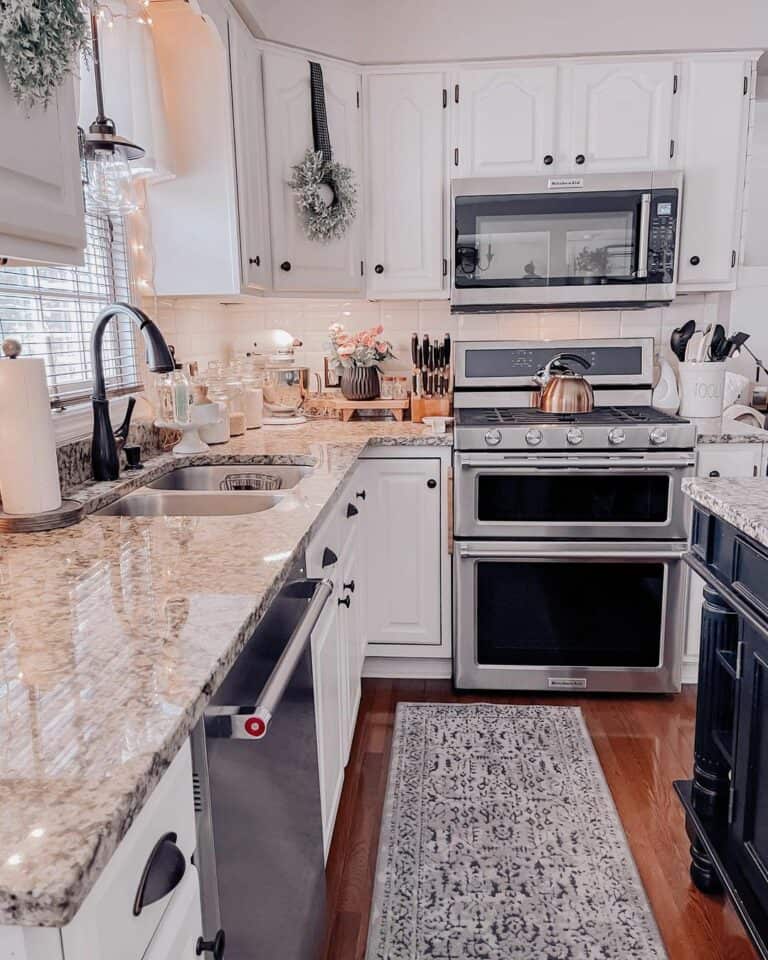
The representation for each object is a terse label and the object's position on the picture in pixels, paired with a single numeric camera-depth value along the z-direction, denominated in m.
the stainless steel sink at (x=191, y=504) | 1.78
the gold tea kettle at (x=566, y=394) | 2.79
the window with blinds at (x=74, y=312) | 1.74
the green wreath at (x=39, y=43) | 1.04
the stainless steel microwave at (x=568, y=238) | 2.71
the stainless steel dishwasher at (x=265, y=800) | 0.90
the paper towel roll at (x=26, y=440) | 1.36
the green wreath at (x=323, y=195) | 2.71
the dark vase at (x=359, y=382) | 3.03
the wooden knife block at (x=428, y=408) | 3.00
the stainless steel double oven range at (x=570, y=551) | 2.58
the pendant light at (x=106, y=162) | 1.62
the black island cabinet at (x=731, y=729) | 1.43
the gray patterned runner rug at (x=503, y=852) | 1.63
